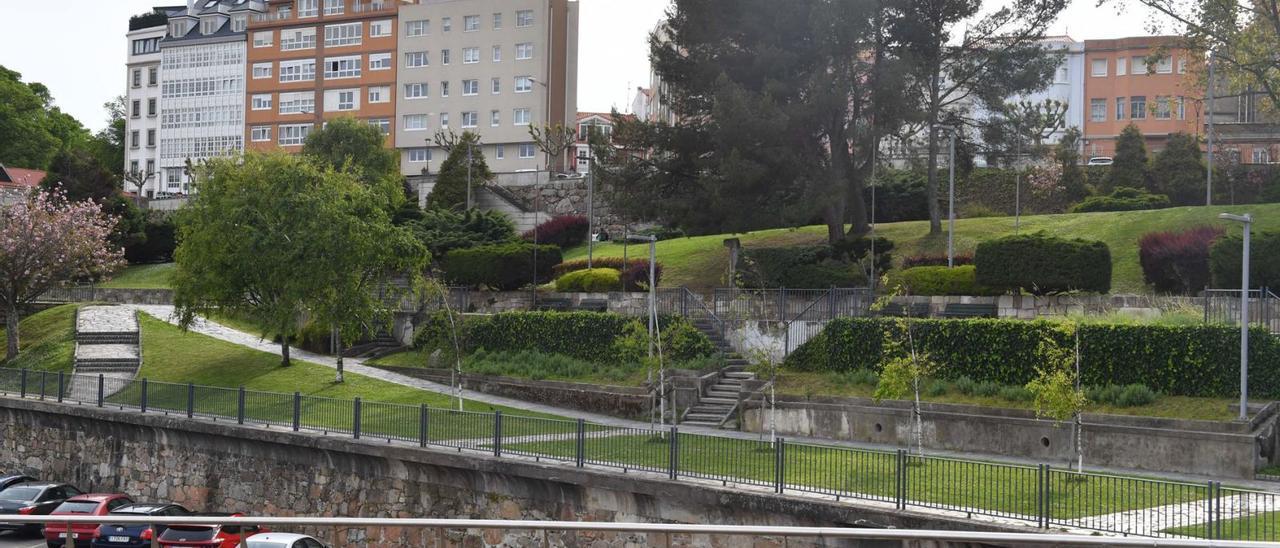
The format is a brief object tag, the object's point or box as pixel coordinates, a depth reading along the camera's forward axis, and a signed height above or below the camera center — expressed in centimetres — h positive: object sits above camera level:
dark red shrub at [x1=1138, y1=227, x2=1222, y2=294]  3144 +80
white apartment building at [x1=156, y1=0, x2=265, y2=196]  8488 +1295
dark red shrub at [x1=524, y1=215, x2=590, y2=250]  5400 +197
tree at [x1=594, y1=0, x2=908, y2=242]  3538 +486
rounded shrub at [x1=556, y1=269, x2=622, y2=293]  3781 -14
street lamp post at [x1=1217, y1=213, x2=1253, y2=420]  2114 -63
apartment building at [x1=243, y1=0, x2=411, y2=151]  7806 +1330
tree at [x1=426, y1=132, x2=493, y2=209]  5984 +481
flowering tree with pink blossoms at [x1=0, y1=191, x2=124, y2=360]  4375 +56
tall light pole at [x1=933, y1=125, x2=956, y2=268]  3538 +180
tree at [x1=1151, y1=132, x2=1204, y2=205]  4797 +467
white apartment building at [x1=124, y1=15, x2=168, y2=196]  9162 +1278
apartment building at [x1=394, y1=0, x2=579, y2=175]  7256 +1205
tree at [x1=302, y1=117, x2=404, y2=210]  6203 +644
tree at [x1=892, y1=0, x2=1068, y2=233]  3934 +764
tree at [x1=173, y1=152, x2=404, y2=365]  3566 +90
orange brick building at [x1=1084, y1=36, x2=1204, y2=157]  8188 +1333
